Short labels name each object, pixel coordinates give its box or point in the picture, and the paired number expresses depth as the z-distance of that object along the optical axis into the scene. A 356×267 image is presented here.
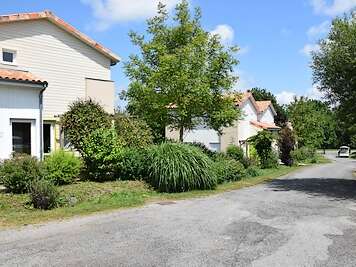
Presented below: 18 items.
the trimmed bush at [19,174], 13.22
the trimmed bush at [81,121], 17.30
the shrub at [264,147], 32.94
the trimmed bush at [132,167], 16.83
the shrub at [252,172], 24.11
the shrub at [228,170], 19.30
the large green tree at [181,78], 20.64
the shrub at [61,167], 14.63
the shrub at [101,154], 16.16
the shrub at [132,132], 18.59
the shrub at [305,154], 49.97
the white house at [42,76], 16.59
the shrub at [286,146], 40.53
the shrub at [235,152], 26.34
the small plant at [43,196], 11.82
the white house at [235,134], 39.62
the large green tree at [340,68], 16.30
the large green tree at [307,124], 58.41
